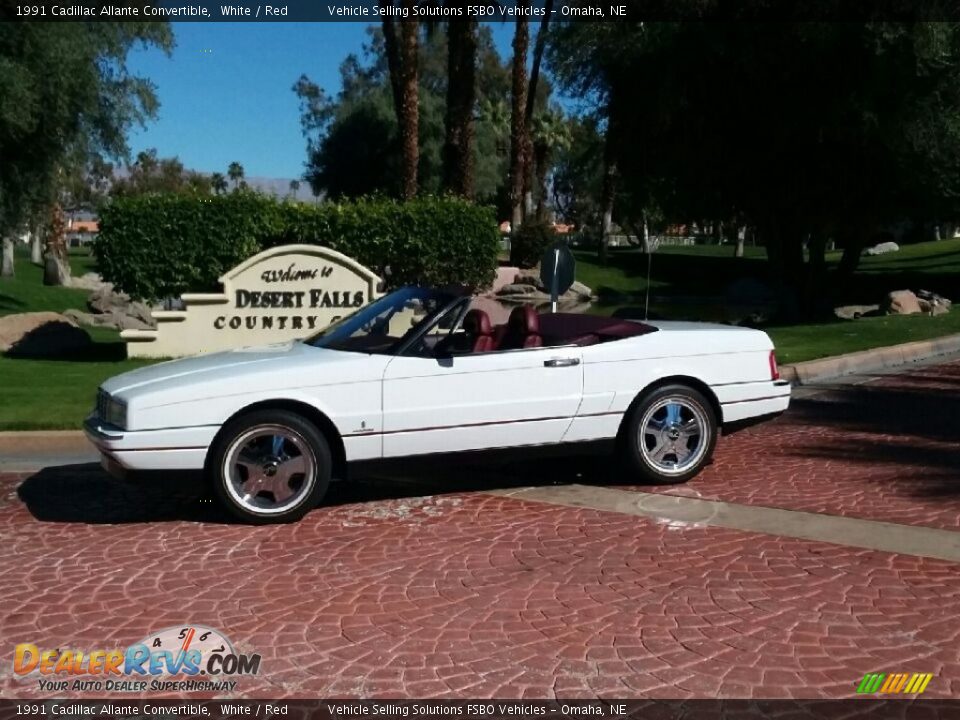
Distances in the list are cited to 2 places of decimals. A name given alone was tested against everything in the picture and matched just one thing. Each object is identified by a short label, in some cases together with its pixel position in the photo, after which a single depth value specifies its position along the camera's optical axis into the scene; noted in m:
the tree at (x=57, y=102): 17.77
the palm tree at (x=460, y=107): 22.52
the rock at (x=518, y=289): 35.01
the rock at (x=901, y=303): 22.97
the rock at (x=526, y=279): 37.22
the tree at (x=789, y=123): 20.25
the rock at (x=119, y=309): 25.08
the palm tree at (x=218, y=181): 91.38
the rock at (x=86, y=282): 39.82
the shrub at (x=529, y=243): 41.56
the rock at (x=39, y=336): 16.14
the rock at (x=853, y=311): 24.41
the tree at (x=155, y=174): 85.25
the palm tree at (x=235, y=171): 128.62
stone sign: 15.66
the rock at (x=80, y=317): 23.80
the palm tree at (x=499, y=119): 57.81
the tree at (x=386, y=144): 50.84
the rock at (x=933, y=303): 23.22
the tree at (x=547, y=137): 61.09
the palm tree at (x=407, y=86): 24.05
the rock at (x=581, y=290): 38.72
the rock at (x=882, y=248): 67.38
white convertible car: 6.14
